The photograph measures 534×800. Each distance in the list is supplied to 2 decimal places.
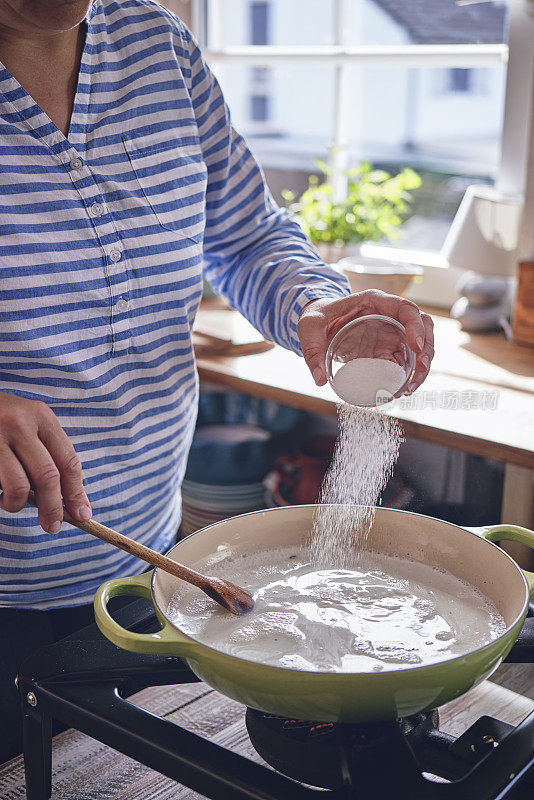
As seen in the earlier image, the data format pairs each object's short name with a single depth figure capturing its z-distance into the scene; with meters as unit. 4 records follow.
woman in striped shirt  0.97
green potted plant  2.45
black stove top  0.63
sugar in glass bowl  0.99
